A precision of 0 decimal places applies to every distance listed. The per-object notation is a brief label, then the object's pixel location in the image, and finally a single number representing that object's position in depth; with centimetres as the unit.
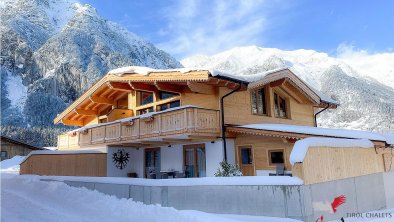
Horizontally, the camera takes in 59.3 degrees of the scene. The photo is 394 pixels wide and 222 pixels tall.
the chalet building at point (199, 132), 1495
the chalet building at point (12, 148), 3884
